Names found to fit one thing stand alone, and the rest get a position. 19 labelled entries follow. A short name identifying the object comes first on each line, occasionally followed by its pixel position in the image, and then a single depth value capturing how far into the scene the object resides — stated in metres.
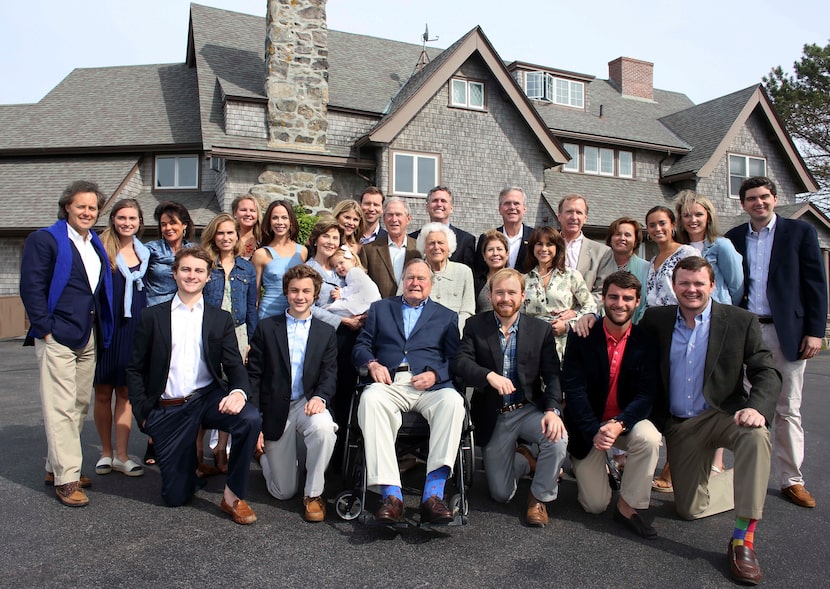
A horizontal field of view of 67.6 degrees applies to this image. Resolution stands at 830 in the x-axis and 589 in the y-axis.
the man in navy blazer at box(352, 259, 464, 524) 3.74
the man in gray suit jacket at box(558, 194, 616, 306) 5.10
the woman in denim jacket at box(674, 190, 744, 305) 4.57
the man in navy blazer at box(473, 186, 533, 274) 5.37
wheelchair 3.83
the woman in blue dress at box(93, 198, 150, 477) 4.68
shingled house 14.98
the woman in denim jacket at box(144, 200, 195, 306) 4.86
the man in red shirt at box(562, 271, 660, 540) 3.88
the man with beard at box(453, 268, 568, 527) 4.26
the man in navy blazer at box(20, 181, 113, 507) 4.16
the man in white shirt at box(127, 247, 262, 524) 4.00
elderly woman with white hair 4.81
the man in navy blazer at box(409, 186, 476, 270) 5.51
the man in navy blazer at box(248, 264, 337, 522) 4.15
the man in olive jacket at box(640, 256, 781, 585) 3.81
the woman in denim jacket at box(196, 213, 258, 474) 4.77
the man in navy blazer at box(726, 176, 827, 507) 4.45
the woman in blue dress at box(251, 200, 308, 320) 4.98
